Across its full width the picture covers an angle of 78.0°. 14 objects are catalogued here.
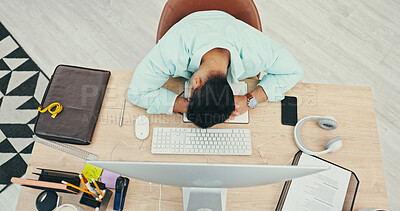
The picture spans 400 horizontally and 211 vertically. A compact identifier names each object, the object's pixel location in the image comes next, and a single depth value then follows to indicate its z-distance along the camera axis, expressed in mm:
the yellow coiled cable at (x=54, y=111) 1042
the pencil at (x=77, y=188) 908
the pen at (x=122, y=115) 1106
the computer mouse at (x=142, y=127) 1082
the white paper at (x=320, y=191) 979
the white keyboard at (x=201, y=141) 1058
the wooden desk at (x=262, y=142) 1004
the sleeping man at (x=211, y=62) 1043
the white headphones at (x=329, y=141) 1015
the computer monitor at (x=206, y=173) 590
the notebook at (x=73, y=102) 1042
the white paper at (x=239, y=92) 1118
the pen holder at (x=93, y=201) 948
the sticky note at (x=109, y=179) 999
